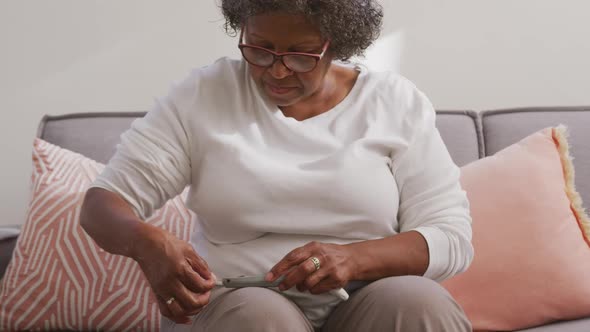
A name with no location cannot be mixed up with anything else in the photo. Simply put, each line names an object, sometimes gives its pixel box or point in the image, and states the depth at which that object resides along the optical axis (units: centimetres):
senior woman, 147
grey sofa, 201
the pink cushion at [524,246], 180
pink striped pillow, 185
